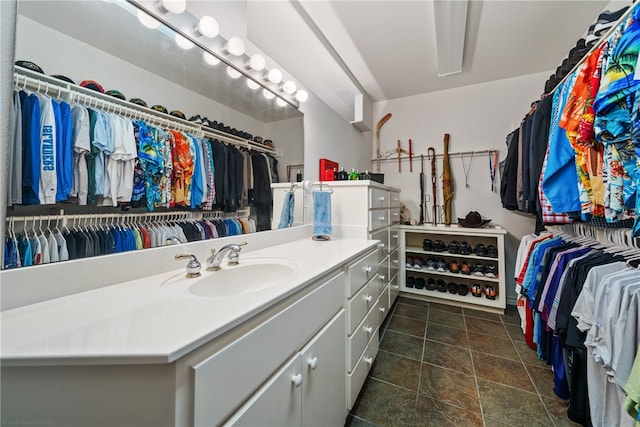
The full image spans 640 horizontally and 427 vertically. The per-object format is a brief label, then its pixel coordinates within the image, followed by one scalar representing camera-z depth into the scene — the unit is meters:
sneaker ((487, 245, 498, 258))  2.37
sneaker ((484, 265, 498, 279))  2.38
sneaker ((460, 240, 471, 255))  2.50
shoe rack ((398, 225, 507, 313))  2.33
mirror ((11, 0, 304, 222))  0.67
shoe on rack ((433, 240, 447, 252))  2.63
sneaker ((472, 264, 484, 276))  2.43
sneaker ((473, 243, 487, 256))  2.42
